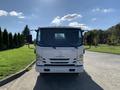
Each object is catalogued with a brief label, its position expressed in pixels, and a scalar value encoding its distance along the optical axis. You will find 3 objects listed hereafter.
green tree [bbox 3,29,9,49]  22.05
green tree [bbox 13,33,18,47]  26.82
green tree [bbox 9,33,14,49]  24.31
